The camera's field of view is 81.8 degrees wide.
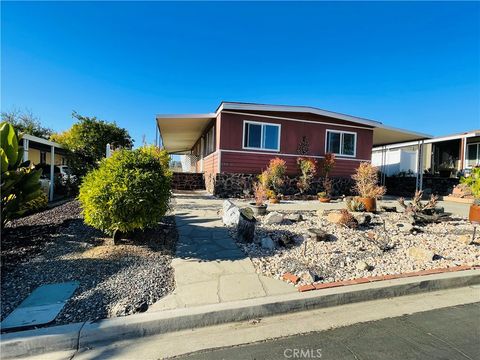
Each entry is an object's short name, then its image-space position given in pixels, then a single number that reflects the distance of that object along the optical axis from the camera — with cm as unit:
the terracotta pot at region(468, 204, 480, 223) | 599
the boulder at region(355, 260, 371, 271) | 395
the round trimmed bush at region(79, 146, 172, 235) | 403
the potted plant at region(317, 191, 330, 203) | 1034
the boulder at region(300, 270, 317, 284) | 349
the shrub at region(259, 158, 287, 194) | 1084
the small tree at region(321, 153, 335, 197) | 1220
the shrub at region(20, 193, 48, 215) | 706
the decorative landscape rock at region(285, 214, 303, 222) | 625
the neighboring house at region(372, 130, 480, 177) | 1662
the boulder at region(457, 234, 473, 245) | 522
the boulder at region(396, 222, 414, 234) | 569
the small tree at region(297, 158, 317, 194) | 1162
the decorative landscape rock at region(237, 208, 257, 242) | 488
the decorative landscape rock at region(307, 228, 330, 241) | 499
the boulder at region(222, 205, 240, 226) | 576
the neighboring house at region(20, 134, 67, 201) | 792
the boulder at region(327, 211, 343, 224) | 584
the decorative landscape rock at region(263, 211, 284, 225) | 592
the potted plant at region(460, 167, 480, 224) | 605
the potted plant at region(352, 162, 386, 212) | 727
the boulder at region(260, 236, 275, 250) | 466
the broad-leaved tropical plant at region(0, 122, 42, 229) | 395
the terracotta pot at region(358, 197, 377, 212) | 726
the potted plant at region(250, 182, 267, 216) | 676
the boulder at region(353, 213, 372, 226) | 593
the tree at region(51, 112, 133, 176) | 1236
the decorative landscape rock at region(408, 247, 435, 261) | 436
